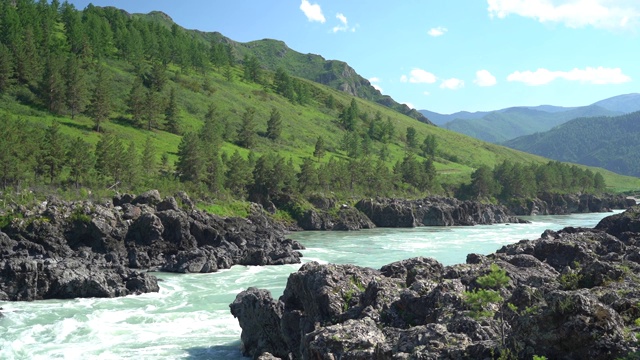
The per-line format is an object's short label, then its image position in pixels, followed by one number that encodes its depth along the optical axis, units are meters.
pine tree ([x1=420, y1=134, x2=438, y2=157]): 191.75
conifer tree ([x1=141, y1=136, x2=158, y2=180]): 91.44
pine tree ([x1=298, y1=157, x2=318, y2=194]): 110.19
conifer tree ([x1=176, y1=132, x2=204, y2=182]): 94.56
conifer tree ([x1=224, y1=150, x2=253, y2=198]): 99.50
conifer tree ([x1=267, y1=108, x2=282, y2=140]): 151.00
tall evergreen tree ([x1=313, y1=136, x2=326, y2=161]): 143.00
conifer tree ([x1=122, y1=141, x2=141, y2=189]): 83.94
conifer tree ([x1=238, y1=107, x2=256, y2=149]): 138.25
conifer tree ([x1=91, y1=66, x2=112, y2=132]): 109.62
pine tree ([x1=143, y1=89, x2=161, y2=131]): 122.06
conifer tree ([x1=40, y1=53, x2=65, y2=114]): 110.56
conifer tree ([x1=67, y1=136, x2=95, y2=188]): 78.19
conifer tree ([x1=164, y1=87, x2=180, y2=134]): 128.75
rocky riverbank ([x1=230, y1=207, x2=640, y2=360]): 13.03
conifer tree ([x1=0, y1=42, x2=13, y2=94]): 109.00
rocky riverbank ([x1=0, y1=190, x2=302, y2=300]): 40.44
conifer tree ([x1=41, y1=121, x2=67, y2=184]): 77.56
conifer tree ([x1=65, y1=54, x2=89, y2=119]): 111.95
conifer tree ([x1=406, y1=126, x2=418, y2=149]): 195.75
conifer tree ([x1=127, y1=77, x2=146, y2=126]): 120.88
